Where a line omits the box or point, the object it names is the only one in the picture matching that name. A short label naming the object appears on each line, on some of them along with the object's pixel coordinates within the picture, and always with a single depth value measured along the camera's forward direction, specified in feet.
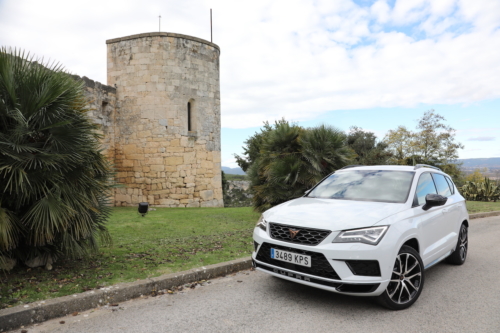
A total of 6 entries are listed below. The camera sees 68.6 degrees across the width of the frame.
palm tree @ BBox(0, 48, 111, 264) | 13.52
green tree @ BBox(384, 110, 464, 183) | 94.17
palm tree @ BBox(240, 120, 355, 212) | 31.37
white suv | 11.88
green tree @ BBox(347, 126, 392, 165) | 100.45
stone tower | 51.70
